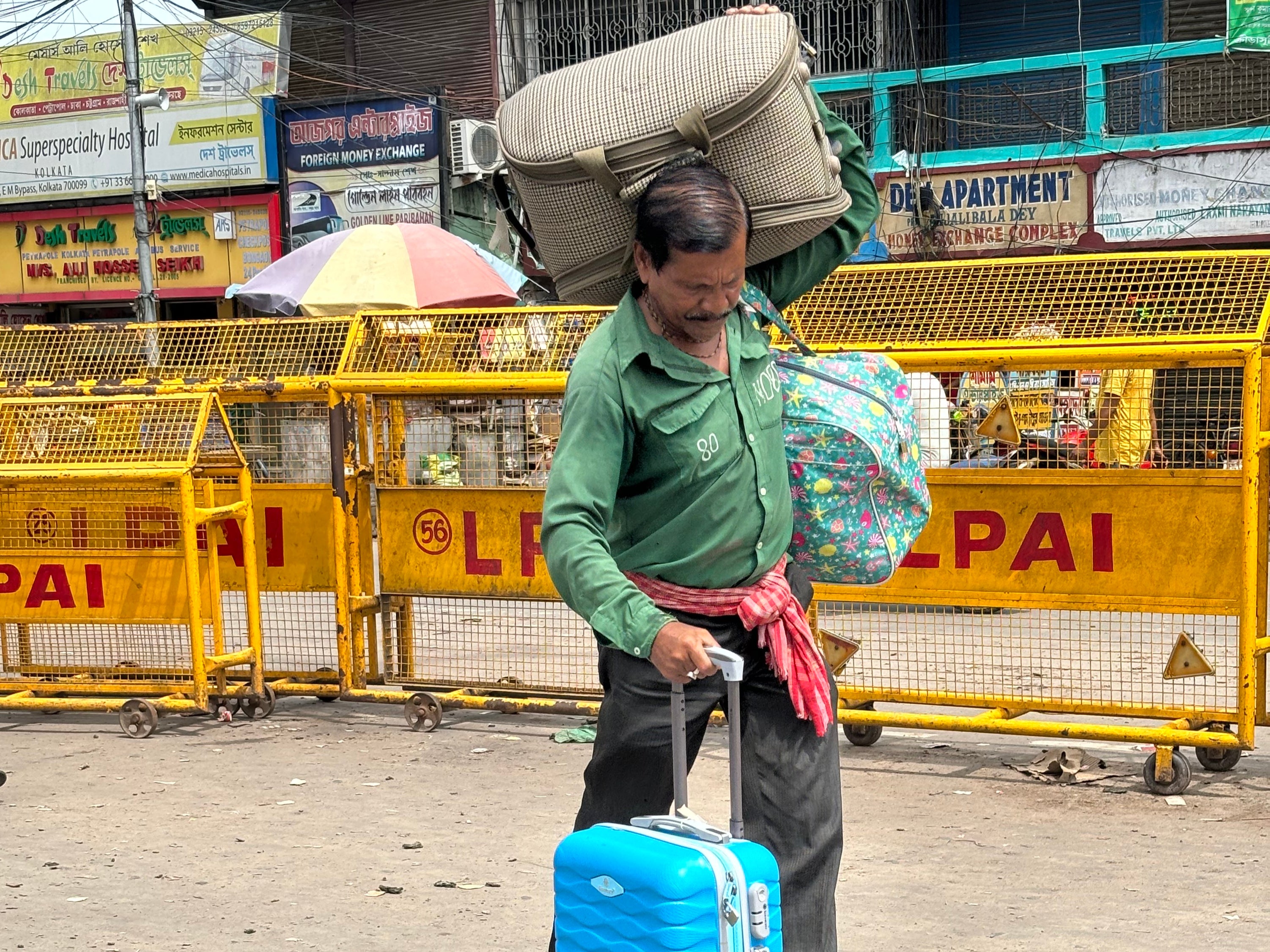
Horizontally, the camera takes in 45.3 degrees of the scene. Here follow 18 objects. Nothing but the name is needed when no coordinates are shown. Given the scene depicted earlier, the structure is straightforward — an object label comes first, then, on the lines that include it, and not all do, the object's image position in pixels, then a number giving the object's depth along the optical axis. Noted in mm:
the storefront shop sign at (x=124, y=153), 22953
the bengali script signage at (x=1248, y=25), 15930
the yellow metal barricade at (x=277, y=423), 7164
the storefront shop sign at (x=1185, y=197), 16578
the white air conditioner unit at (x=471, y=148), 21328
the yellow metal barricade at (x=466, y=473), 6633
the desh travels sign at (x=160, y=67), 22625
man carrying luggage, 2711
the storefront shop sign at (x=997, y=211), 17688
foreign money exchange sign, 21672
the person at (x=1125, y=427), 5664
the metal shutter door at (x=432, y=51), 21703
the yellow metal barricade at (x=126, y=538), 6844
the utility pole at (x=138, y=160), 18859
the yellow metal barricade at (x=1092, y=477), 5480
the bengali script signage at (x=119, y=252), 22969
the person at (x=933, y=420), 5965
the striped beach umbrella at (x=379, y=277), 15867
